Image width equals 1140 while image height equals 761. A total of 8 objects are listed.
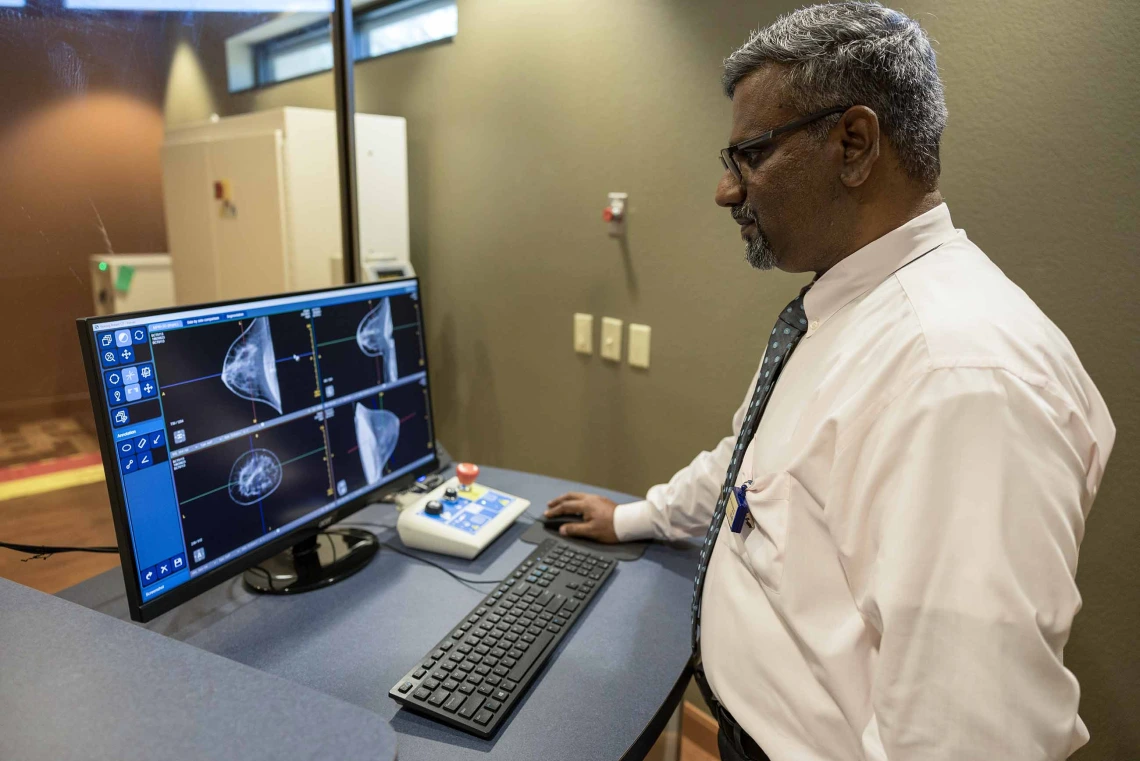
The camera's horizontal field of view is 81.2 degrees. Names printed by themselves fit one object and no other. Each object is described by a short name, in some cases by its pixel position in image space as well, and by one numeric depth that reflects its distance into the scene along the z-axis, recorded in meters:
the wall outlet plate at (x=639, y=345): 2.04
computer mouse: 1.33
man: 0.62
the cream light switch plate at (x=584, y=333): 2.21
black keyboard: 0.83
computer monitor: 0.86
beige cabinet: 2.18
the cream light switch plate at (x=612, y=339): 2.12
